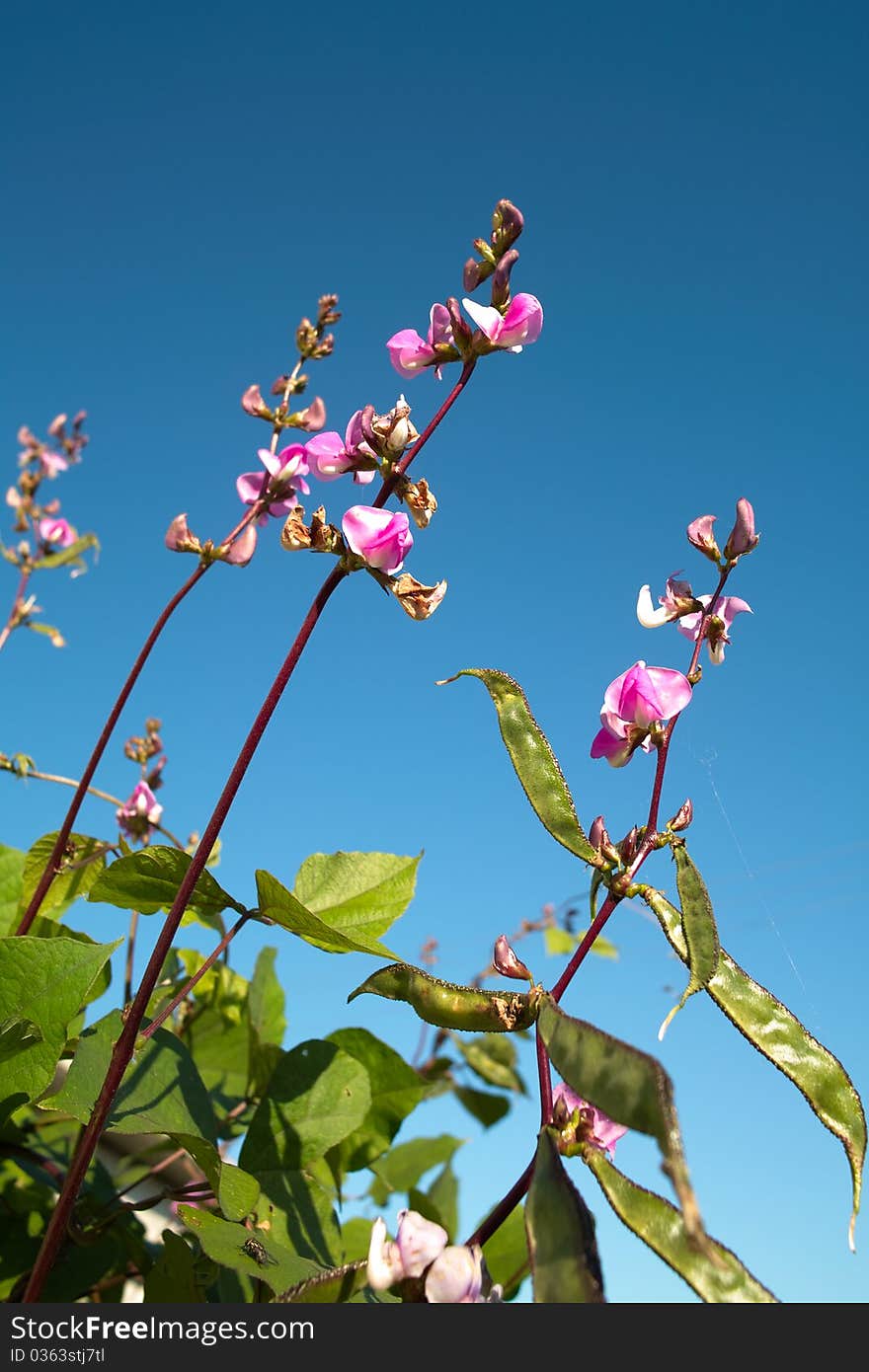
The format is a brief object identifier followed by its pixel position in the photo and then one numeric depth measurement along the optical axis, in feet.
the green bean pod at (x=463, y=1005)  1.08
